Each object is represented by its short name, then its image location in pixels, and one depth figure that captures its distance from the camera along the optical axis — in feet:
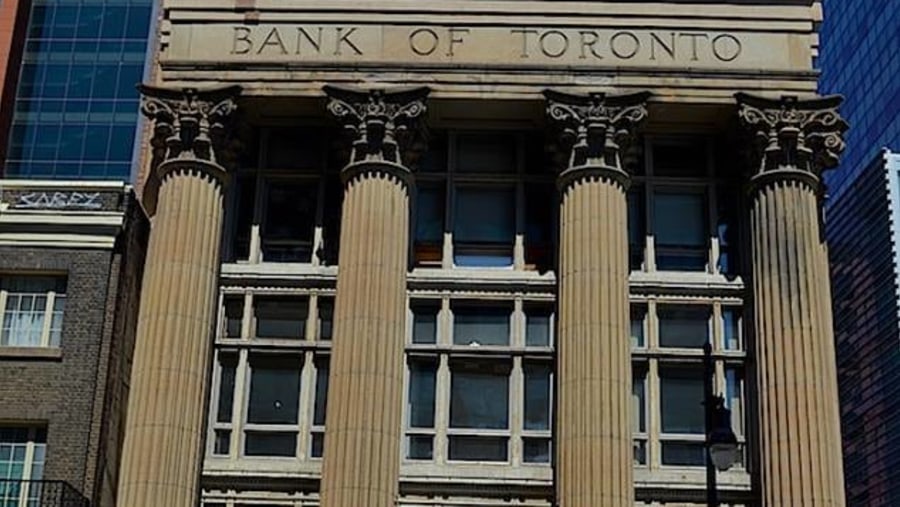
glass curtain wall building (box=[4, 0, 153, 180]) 216.74
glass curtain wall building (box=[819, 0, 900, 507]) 352.69
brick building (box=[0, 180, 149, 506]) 85.92
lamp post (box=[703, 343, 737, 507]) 64.54
